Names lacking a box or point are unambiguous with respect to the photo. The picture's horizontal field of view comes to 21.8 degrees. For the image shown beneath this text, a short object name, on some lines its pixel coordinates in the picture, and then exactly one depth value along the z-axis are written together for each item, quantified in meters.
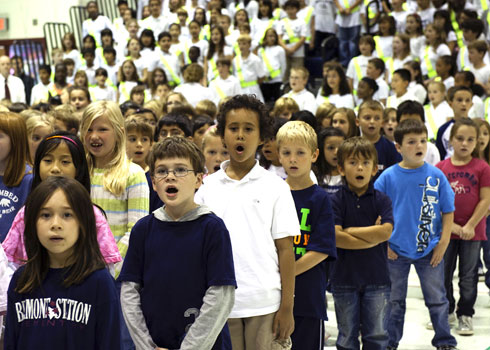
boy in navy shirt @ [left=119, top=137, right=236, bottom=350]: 4.97
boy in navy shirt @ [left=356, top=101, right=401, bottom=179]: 10.93
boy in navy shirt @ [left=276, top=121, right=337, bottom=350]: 6.59
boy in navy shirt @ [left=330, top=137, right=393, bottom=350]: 7.67
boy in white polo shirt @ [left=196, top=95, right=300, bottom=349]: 5.77
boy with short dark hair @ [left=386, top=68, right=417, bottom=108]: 16.56
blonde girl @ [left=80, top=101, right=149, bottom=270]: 6.47
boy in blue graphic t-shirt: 8.71
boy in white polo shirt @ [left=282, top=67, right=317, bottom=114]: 17.37
